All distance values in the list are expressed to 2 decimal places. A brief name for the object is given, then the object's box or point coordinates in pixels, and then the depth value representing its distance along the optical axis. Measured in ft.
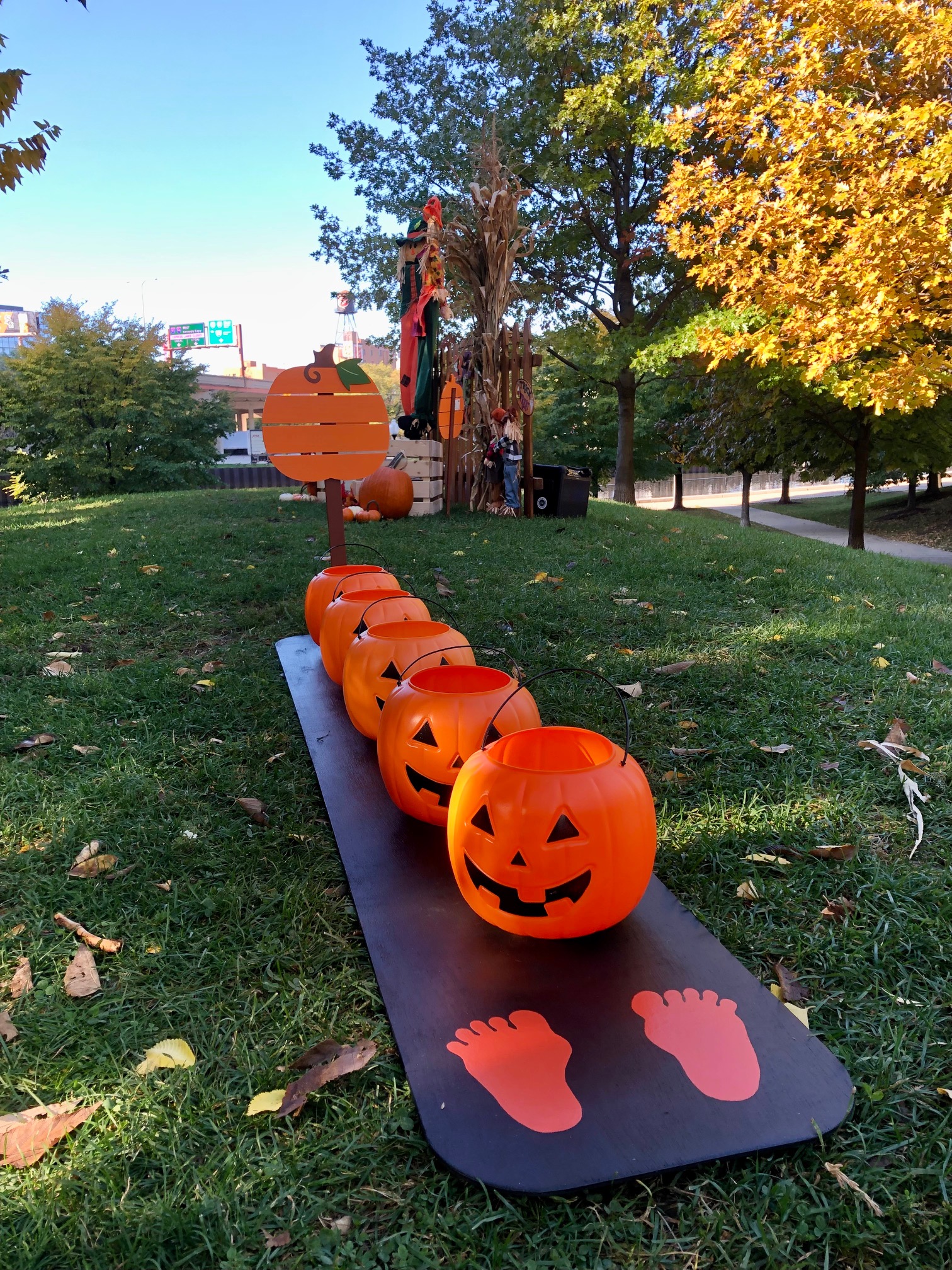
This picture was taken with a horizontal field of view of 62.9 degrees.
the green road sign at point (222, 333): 260.01
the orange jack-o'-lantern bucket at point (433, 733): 7.93
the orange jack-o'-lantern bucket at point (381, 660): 9.95
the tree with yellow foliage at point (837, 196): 26.43
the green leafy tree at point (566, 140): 55.42
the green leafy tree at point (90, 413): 71.67
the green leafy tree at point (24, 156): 15.06
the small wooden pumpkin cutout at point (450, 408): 35.29
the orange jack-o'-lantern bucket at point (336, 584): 13.47
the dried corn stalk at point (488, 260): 33.19
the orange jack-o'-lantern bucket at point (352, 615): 11.73
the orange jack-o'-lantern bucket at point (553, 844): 6.26
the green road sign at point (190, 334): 266.16
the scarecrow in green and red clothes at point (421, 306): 32.78
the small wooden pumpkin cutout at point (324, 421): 15.15
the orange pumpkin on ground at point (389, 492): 33.12
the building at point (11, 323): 311.27
